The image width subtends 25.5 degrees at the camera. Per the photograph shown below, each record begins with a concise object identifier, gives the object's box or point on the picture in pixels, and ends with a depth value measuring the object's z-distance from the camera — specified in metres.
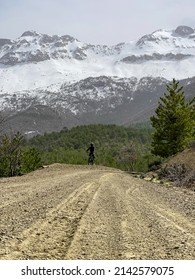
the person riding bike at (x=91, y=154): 38.07
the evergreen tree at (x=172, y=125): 50.62
